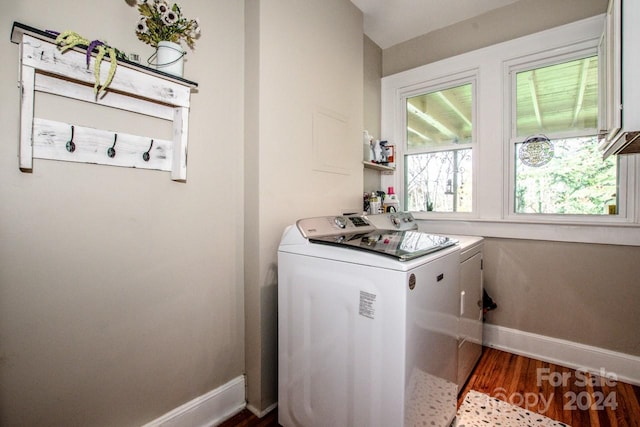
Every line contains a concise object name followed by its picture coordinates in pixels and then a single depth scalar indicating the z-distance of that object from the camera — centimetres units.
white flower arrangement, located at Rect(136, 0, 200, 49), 120
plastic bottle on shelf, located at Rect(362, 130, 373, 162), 249
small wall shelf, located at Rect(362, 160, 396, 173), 247
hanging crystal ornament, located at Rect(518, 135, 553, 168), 217
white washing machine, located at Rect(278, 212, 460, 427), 109
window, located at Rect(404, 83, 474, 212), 251
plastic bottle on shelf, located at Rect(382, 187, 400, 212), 255
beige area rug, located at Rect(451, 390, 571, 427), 154
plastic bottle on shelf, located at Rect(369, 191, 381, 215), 240
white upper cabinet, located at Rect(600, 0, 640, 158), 109
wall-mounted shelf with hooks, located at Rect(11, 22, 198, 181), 96
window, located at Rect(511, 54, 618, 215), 202
